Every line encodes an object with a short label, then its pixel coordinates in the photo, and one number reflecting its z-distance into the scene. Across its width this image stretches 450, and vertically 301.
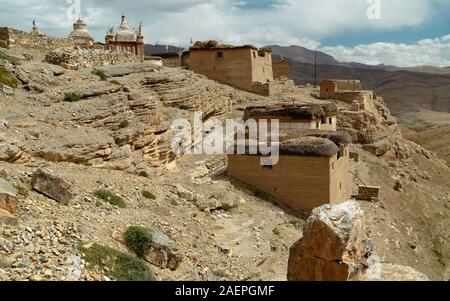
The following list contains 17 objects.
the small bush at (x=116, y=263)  7.95
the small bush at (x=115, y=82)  17.66
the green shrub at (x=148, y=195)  12.09
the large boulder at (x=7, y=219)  7.77
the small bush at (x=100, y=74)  18.31
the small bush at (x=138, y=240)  9.15
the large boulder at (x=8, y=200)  8.24
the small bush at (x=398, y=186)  22.12
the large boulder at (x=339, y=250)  5.81
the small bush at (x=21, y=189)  9.03
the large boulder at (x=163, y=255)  9.27
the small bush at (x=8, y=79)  14.30
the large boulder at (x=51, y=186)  9.49
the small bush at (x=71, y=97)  14.94
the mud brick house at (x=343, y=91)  30.86
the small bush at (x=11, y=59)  16.12
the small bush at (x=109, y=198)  10.71
